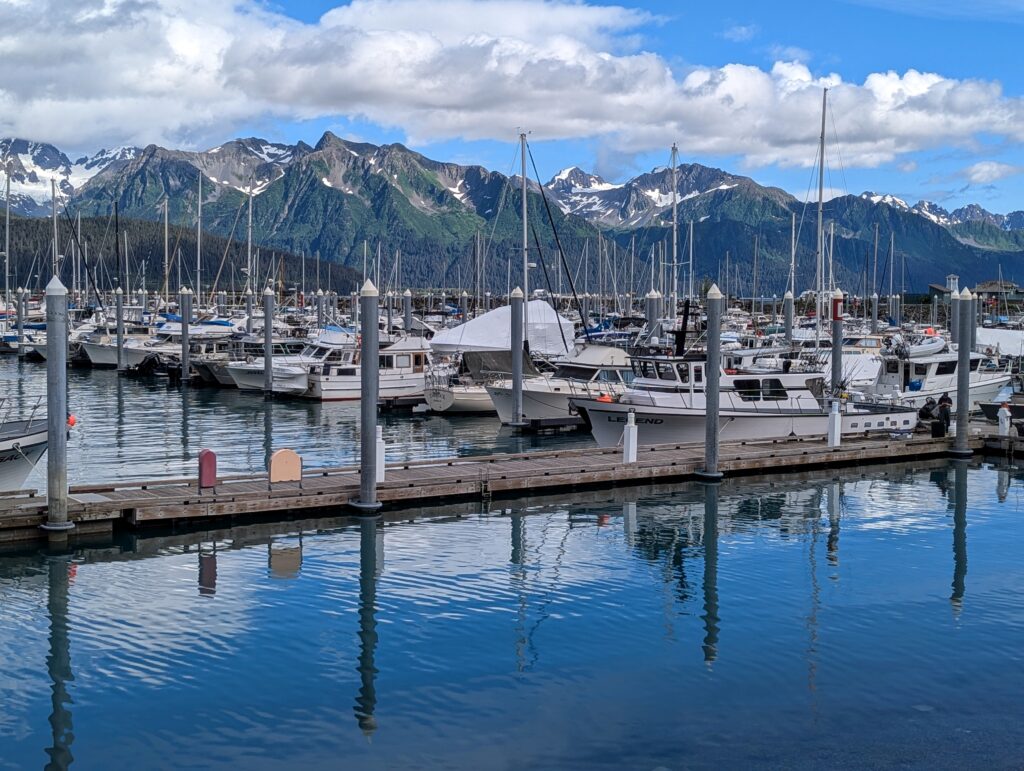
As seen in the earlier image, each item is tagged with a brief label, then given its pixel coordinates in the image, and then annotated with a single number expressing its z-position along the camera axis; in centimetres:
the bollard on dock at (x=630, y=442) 3191
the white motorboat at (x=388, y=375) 5469
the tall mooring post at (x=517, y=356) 4334
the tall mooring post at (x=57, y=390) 2252
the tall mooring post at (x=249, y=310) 7709
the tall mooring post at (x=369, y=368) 2523
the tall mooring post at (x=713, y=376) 2956
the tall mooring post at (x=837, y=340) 4212
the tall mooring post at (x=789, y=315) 5784
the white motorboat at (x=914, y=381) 4512
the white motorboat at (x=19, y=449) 2686
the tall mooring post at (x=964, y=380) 3444
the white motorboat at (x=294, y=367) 5712
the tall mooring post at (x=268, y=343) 5734
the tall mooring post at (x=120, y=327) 7200
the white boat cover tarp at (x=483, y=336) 5422
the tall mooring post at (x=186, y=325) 6384
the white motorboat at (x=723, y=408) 3741
